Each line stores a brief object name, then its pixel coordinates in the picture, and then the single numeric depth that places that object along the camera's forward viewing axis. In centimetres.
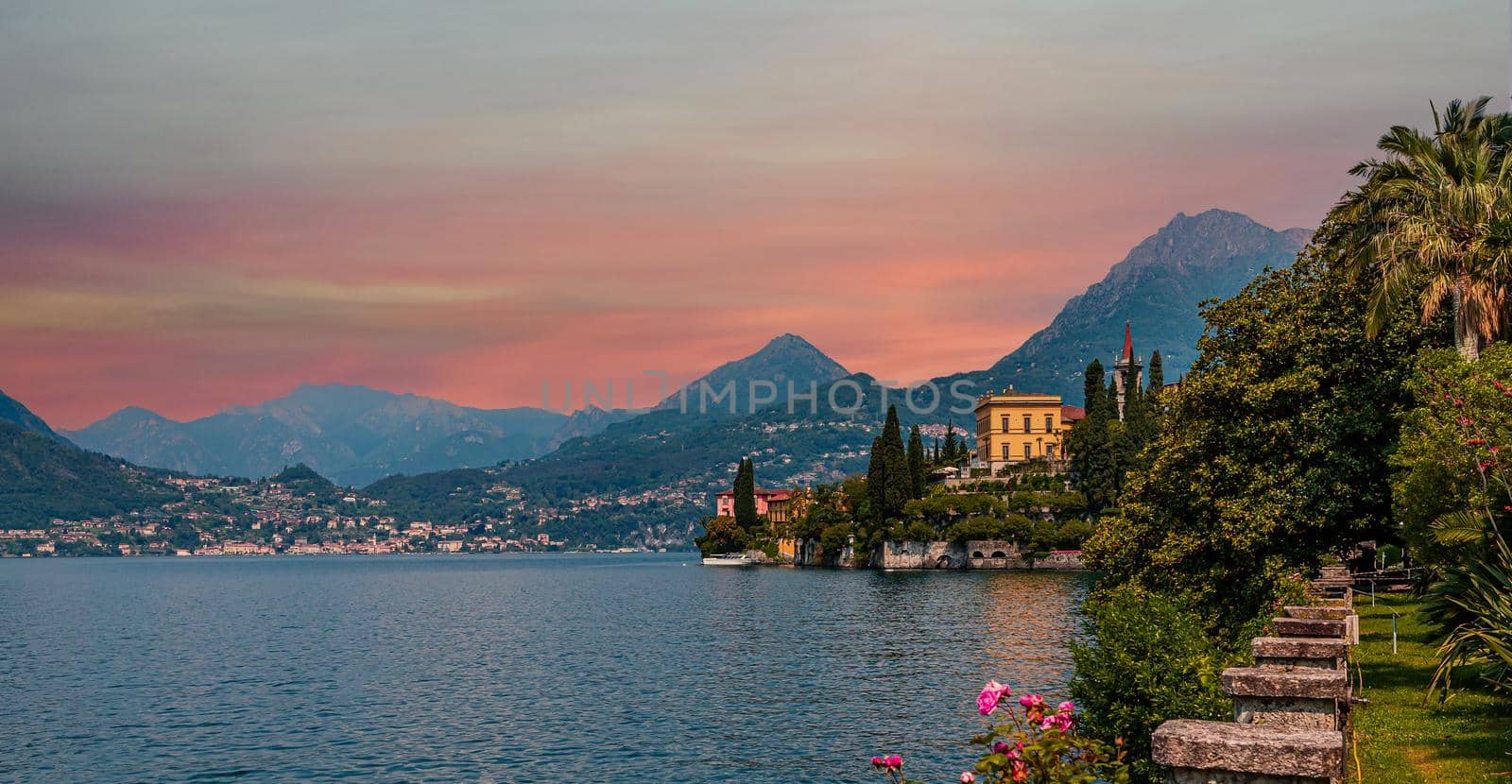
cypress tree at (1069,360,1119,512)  13362
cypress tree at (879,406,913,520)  15288
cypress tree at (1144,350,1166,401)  12391
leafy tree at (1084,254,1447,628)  3219
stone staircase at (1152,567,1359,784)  802
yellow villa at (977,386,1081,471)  17175
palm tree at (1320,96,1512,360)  2797
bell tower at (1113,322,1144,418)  16249
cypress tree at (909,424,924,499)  15438
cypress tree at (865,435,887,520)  15388
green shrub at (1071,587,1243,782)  2036
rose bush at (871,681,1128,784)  1123
